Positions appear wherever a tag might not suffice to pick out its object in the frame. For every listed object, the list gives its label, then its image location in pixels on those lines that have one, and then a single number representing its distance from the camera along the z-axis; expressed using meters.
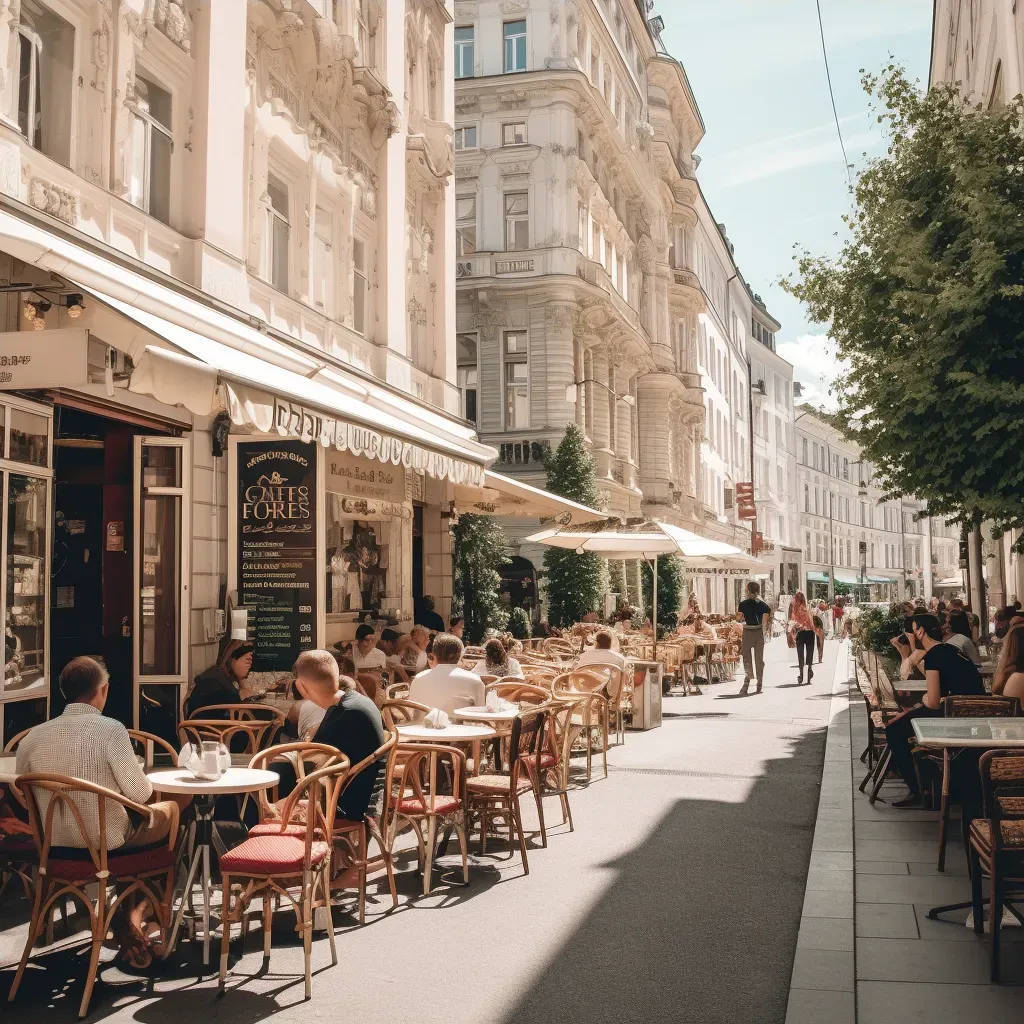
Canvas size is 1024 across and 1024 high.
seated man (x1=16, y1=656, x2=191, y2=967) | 5.29
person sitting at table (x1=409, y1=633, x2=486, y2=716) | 8.63
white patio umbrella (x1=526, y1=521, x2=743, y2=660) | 18.56
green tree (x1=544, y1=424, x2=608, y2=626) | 29.44
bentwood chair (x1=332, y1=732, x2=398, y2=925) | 6.13
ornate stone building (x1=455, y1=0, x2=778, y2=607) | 31.58
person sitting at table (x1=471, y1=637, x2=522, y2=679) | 11.12
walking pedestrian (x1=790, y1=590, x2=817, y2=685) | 23.38
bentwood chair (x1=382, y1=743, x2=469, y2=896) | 7.14
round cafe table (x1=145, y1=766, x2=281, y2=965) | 5.45
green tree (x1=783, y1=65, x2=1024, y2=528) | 10.55
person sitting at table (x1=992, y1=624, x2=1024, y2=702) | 8.24
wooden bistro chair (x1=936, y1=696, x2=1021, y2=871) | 7.93
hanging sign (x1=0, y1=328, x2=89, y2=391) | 8.12
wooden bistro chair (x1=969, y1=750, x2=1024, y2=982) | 5.36
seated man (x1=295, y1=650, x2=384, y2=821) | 6.28
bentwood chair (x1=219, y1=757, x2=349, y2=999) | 5.34
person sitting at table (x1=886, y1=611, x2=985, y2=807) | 9.07
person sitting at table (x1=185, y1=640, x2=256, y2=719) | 8.95
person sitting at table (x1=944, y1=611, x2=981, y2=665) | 11.41
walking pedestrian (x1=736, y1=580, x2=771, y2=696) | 20.86
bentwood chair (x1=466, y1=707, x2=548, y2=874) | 7.57
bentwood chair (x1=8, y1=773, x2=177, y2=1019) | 5.03
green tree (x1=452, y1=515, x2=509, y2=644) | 23.59
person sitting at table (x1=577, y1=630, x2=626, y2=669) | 13.57
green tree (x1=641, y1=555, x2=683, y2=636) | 35.34
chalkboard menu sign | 11.24
